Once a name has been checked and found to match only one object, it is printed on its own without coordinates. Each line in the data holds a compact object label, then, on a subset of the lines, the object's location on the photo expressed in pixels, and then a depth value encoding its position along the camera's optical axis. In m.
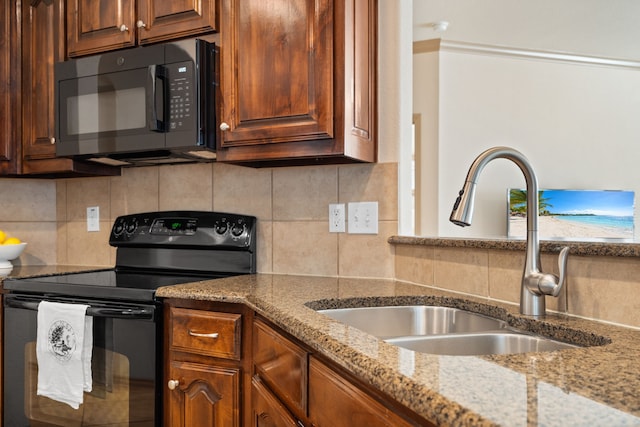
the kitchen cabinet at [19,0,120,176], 2.28
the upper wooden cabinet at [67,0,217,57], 1.97
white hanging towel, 1.82
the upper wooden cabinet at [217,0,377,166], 1.75
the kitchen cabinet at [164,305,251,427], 1.60
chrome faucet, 1.17
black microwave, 1.93
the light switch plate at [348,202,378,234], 2.05
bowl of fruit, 2.36
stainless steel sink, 1.15
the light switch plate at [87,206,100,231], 2.64
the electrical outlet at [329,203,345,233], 2.11
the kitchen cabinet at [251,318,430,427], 0.83
